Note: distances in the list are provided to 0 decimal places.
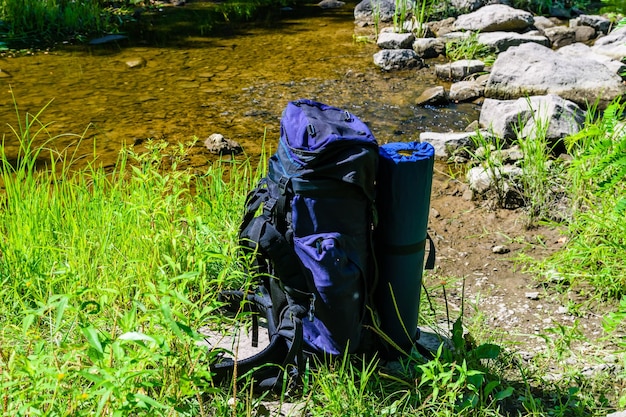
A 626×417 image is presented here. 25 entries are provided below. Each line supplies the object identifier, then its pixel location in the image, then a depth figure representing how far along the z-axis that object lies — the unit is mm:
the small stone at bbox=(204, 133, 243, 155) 5422
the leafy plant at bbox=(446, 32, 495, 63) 7797
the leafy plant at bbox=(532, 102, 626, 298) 3252
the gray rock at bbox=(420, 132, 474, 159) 5195
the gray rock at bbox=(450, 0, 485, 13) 9469
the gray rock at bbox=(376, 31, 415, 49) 8258
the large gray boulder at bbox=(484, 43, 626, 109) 5930
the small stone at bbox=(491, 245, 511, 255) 3879
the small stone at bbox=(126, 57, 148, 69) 7679
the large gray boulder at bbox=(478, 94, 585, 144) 4766
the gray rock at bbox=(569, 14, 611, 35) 8797
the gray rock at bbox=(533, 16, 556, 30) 9179
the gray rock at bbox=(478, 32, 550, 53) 7832
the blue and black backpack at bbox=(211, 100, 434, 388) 2303
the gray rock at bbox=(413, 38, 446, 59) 8102
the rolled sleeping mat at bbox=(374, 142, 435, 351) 2408
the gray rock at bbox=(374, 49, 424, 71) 7645
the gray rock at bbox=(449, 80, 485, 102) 6621
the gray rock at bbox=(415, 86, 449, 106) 6492
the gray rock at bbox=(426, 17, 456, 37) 8848
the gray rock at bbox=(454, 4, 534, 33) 8469
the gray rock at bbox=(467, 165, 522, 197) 4262
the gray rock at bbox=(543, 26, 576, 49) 8570
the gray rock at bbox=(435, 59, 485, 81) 7293
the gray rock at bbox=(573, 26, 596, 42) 8648
